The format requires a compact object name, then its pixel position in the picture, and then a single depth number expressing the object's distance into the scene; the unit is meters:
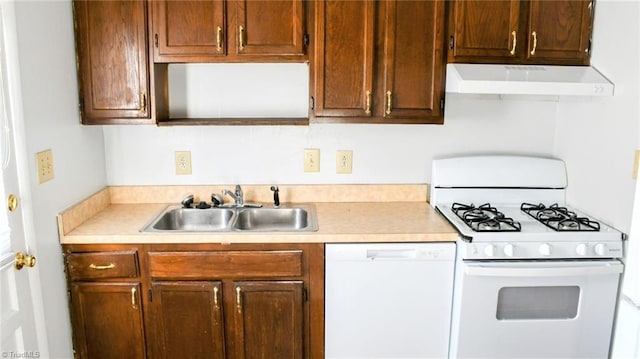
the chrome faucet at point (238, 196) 2.51
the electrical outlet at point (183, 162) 2.57
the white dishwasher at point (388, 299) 2.11
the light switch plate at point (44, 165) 1.89
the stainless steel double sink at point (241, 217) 2.48
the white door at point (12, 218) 1.67
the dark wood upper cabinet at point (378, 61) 2.19
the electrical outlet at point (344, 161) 2.60
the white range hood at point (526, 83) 2.07
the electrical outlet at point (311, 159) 2.59
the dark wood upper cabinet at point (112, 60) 2.17
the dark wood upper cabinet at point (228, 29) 2.17
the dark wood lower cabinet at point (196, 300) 2.09
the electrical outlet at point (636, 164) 1.95
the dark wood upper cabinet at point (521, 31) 2.20
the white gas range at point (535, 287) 2.03
